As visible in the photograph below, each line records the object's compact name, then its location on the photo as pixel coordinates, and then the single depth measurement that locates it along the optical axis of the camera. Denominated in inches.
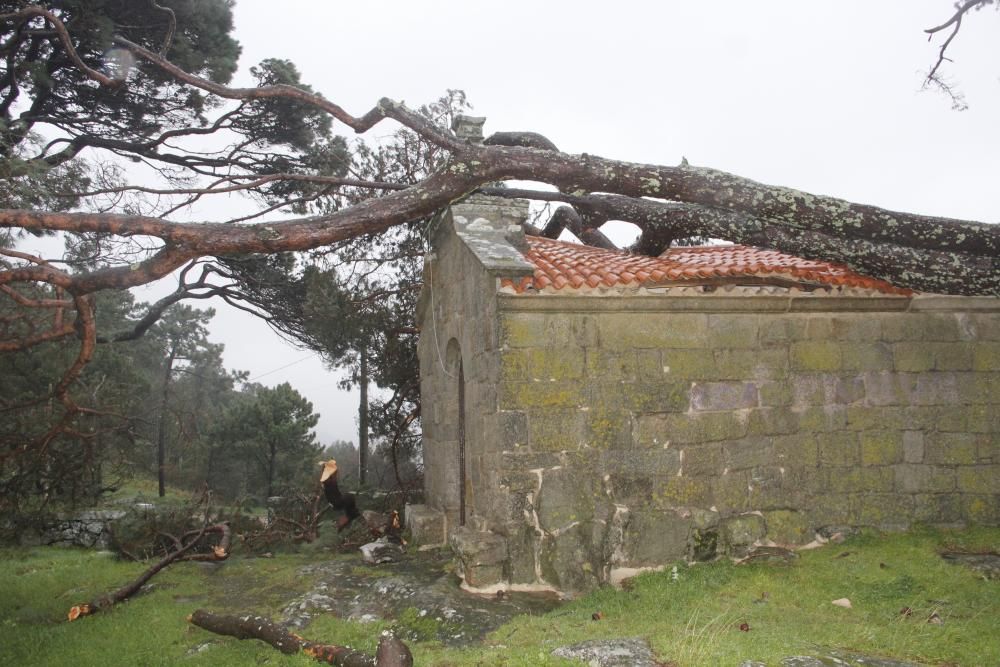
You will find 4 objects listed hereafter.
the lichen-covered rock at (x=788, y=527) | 252.4
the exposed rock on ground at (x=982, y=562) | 216.0
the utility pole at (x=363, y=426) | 609.7
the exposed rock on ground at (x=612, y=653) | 155.2
